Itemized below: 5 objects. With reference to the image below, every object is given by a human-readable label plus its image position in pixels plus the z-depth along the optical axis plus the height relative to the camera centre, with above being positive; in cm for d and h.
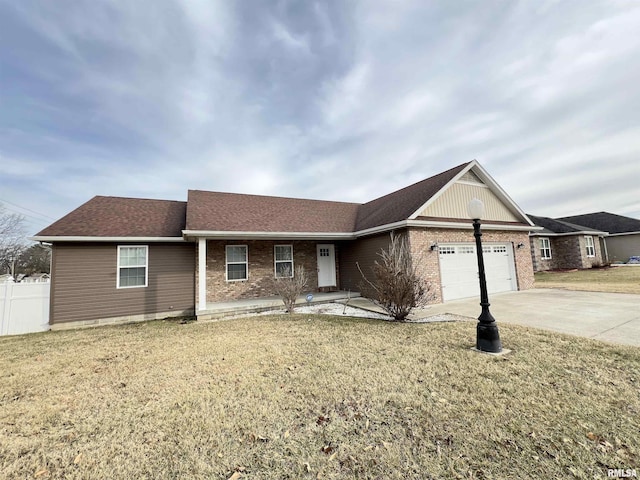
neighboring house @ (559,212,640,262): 2405 +146
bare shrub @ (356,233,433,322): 711 -74
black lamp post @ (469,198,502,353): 464 -118
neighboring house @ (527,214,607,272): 2059 +40
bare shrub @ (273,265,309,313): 909 -83
